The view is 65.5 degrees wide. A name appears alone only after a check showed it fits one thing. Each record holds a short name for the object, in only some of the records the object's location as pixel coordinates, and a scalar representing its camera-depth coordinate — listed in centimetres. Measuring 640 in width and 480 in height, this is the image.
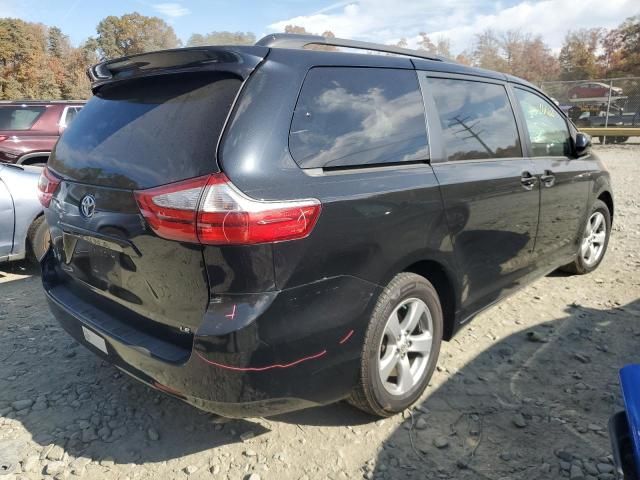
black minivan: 191
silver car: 464
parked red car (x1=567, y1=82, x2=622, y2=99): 2056
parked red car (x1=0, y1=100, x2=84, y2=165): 800
